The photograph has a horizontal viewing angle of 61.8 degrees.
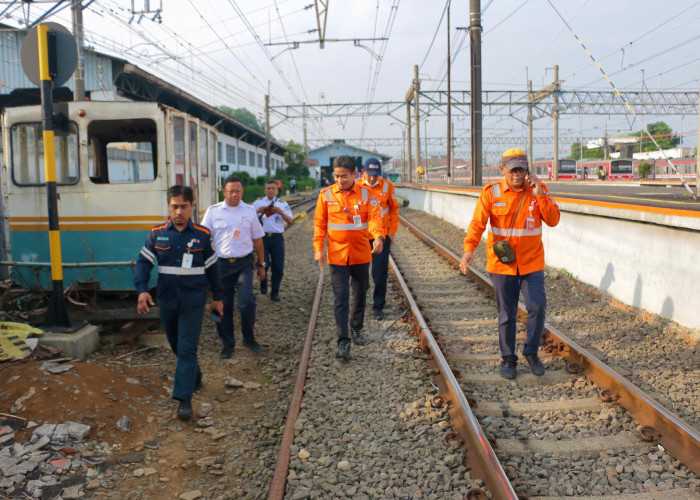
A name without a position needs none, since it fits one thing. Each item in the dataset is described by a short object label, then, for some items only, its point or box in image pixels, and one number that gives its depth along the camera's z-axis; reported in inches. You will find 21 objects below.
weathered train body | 269.6
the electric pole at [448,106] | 1112.2
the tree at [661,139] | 2566.4
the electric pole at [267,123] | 1603.3
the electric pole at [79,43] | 486.9
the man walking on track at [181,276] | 183.9
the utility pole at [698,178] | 347.7
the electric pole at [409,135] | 1561.3
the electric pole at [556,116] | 1384.1
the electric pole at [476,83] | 690.2
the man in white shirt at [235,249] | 245.0
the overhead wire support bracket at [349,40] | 759.3
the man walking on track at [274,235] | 354.0
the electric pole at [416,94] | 1360.7
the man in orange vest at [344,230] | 230.7
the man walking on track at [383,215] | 288.8
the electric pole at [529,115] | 1473.9
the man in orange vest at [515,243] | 197.3
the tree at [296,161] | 2711.6
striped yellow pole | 231.8
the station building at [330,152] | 2762.3
